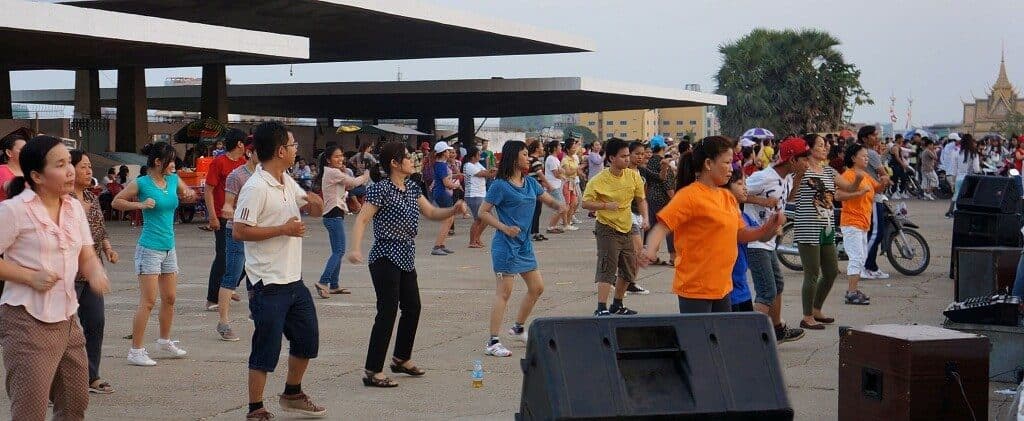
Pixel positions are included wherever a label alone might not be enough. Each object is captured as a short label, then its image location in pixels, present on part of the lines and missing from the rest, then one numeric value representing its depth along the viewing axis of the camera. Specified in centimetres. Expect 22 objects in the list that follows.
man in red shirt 1110
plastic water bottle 834
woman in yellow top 2334
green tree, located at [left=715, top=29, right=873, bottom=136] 6506
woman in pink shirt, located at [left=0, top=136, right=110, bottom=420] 540
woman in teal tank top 903
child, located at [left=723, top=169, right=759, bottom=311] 877
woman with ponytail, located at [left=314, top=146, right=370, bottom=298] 1280
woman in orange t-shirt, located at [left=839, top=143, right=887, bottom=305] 1235
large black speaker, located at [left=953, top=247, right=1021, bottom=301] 994
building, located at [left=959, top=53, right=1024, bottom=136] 13425
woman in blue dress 956
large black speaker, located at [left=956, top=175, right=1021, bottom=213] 1341
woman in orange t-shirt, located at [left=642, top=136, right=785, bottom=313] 725
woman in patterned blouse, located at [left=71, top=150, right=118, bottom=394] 755
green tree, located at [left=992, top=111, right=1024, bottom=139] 10890
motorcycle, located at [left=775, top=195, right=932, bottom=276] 1498
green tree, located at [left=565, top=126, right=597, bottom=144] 14994
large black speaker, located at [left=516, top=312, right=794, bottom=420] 512
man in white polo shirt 707
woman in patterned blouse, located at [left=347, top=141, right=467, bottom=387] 825
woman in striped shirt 1059
